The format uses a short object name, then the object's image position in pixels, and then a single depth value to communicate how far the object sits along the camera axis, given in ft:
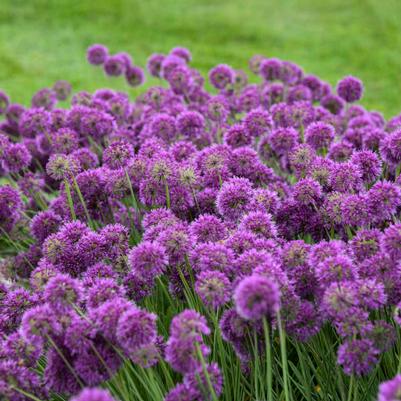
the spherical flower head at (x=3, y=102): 13.92
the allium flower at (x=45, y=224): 9.24
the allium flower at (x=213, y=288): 5.88
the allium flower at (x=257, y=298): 5.28
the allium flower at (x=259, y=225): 7.07
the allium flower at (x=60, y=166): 8.77
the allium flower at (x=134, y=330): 5.50
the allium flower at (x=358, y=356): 5.72
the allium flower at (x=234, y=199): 7.70
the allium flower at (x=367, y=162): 8.19
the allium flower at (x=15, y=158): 10.05
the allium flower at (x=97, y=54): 14.65
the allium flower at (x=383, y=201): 6.95
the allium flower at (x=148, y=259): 6.38
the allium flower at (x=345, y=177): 7.66
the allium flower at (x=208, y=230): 7.26
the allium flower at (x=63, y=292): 5.90
